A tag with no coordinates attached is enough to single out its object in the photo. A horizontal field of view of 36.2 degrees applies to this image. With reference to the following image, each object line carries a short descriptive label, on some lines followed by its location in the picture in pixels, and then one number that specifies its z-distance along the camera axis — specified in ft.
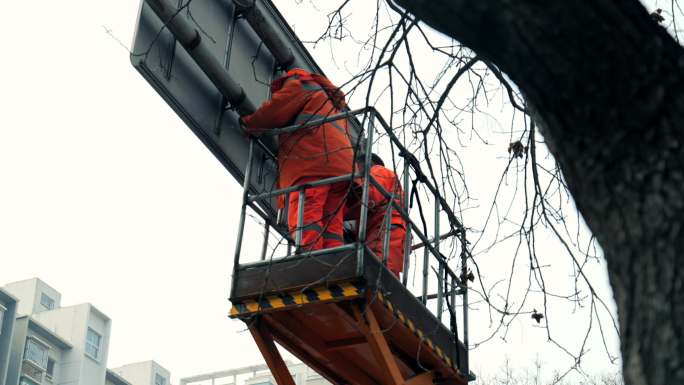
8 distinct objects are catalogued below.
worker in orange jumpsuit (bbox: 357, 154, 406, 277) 25.36
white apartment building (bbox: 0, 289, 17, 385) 129.18
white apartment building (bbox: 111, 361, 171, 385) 166.50
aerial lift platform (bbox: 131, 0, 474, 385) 21.63
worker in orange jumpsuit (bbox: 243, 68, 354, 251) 23.57
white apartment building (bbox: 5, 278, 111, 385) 135.03
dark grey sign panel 23.71
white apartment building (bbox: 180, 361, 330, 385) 131.23
